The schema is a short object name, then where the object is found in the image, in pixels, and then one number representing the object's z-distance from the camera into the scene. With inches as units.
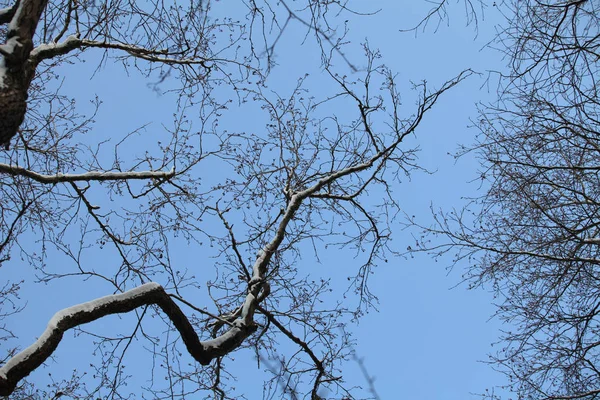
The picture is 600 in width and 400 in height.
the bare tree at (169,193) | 143.7
